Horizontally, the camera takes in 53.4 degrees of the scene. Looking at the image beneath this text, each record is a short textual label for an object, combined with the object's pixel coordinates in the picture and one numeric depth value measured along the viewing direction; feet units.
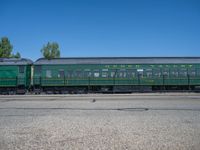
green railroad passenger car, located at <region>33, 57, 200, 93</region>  79.61
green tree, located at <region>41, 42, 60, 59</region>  180.04
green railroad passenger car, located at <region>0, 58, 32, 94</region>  79.20
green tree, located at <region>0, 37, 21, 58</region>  157.58
